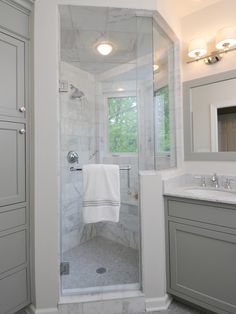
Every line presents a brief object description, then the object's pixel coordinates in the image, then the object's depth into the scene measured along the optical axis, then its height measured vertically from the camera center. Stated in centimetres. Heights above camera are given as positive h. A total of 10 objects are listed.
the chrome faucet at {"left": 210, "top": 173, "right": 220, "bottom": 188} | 184 -19
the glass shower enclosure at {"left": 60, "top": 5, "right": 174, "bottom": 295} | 168 +35
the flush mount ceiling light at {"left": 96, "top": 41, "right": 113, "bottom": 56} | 201 +116
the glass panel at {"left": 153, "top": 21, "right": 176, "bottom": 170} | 182 +58
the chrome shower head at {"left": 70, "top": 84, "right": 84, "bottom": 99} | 218 +76
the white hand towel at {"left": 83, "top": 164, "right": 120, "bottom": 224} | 168 -29
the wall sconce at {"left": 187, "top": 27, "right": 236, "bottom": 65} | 171 +102
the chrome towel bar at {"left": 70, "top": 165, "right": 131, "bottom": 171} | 195 -8
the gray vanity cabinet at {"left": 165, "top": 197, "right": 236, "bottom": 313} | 136 -68
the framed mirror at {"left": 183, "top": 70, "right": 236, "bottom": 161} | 181 +40
